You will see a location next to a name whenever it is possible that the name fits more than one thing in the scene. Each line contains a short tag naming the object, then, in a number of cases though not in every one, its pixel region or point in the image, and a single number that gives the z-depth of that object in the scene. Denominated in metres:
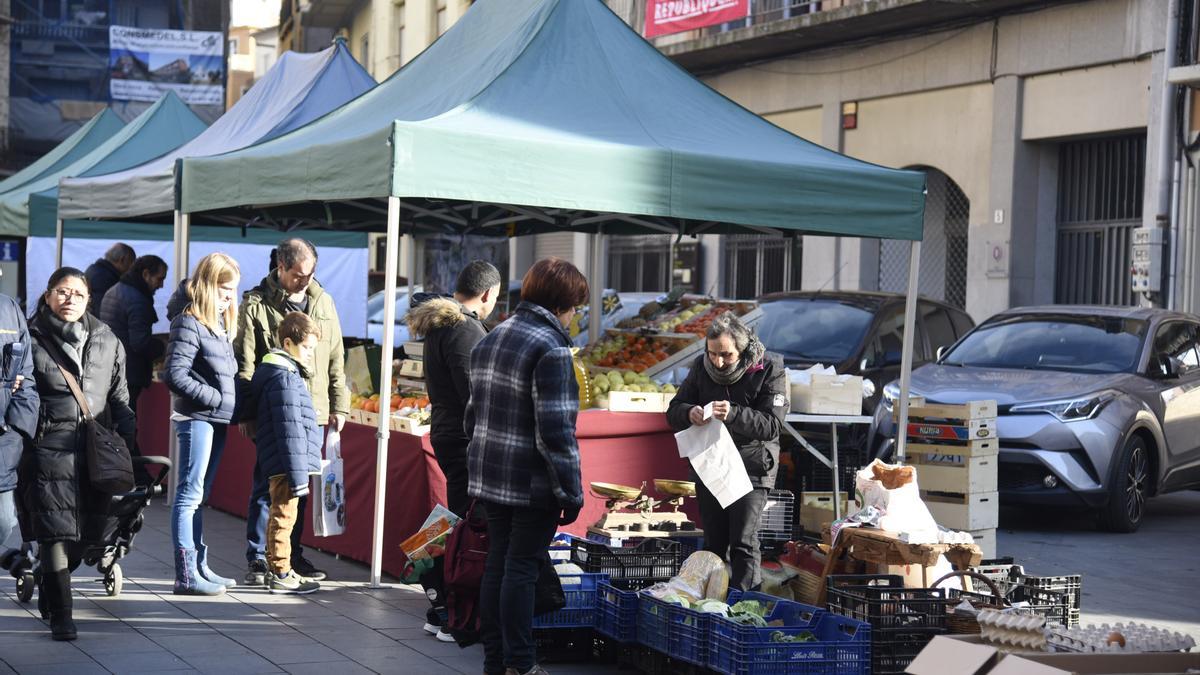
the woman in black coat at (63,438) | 6.82
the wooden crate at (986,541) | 10.12
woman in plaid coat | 5.88
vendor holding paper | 7.50
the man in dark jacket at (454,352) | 7.17
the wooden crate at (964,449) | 10.13
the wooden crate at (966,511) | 10.07
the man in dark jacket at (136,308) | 11.48
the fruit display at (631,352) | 10.48
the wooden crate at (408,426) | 8.65
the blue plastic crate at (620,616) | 6.80
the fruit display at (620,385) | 9.39
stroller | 7.67
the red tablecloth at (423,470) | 8.59
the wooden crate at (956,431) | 10.13
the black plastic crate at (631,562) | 7.36
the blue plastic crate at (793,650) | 6.13
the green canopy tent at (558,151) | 8.49
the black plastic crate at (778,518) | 9.17
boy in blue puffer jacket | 8.02
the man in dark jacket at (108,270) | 12.64
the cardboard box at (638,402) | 9.27
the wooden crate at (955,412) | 10.16
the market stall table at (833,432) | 9.84
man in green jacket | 8.63
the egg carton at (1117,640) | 4.09
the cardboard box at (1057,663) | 3.88
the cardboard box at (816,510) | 10.06
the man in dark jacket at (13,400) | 6.50
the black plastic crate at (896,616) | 6.43
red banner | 21.47
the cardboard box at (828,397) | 10.02
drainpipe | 16.62
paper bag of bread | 7.46
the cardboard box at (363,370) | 10.39
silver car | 11.24
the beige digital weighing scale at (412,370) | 9.67
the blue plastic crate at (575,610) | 6.97
